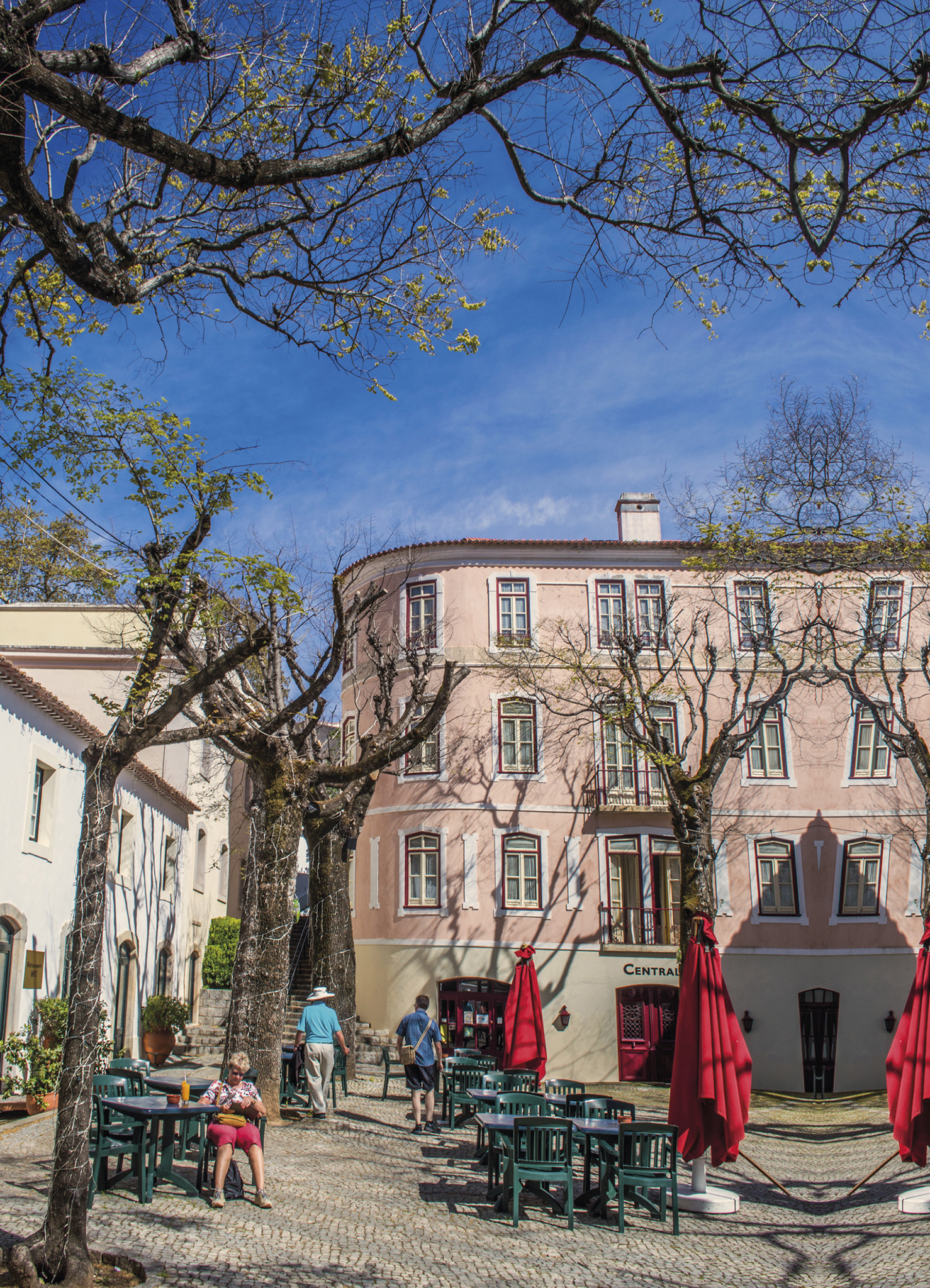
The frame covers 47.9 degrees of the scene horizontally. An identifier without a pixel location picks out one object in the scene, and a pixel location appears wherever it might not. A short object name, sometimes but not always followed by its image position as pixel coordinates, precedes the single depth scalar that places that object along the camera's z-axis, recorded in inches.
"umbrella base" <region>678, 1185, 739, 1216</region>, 406.9
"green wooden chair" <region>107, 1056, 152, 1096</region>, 414.0
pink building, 955.3
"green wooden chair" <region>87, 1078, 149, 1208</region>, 345.1
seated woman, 355.6
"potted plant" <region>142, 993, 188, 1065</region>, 810.2
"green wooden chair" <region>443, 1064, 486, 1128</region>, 566.6
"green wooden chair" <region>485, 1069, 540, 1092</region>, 538.0
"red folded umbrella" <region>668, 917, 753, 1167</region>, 389.1
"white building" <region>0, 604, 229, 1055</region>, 595.5
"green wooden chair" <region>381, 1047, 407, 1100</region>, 657.6
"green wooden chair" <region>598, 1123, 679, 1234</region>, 372.5
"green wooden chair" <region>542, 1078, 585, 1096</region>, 528.1
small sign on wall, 598.9
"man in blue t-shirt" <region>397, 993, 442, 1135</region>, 561.0
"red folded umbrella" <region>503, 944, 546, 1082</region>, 636.7
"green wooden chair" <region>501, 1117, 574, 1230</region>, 365.7
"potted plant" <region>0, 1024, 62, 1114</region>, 530.0
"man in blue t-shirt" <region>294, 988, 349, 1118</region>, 549.6
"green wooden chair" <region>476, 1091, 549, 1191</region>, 445.4
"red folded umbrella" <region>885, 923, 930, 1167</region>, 392.2
